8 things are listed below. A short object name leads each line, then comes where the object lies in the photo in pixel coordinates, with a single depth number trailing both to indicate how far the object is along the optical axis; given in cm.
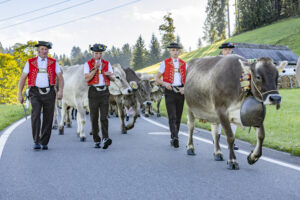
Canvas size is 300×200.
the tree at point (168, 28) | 8744
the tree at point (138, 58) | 9706
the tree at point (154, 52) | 10169
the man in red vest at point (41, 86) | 717
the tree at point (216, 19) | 9338
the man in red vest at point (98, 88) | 717
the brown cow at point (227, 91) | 479
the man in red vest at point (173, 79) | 754
